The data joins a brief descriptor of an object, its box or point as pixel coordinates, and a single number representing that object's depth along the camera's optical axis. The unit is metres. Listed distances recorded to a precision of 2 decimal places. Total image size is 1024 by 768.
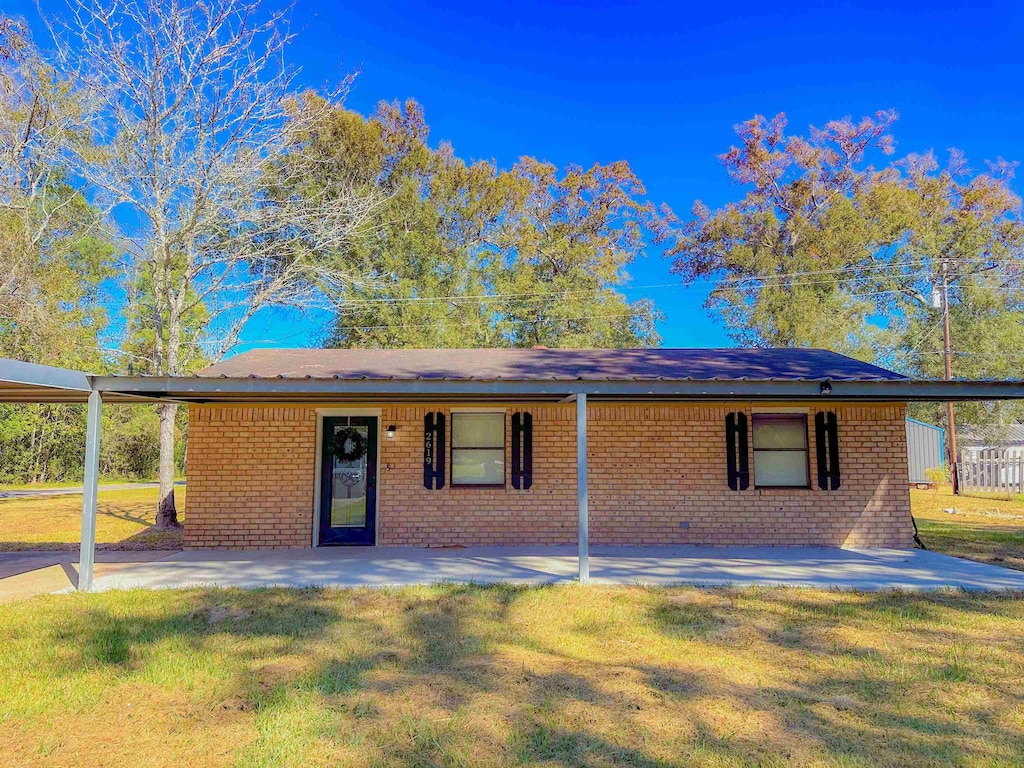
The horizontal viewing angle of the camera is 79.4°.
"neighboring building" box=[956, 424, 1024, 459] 22.62
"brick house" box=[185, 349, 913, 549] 8.79
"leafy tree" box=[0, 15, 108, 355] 13.91
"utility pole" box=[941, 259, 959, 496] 17.77
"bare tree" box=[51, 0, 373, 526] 11.99
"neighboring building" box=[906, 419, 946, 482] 20.48
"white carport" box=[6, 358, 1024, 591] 6.30
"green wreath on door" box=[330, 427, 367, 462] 9.07
